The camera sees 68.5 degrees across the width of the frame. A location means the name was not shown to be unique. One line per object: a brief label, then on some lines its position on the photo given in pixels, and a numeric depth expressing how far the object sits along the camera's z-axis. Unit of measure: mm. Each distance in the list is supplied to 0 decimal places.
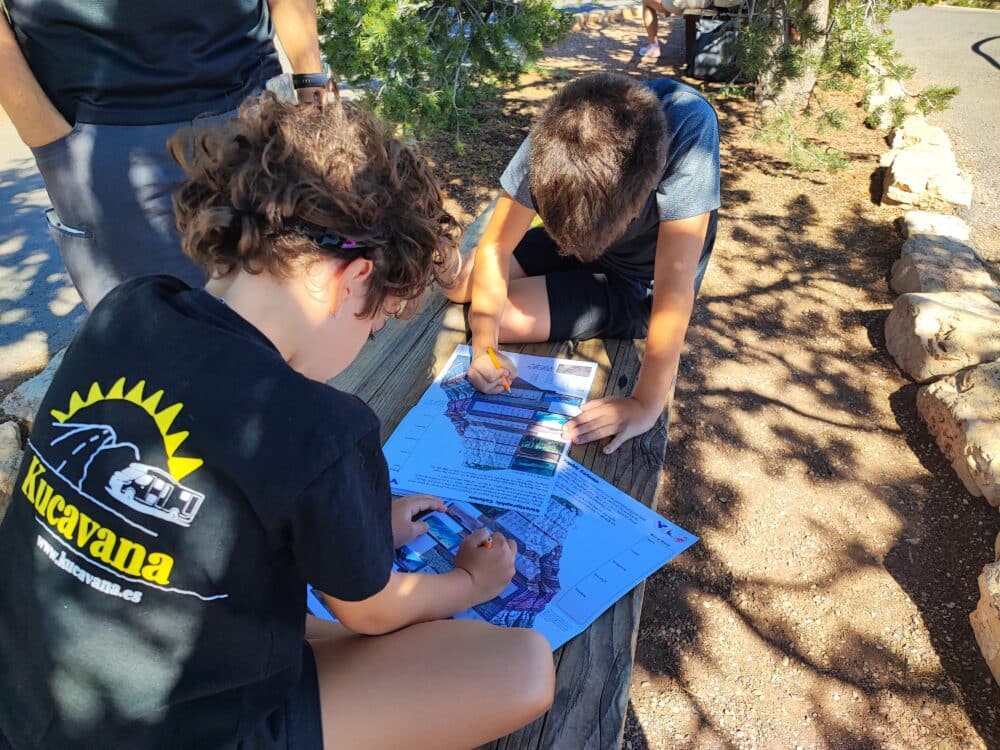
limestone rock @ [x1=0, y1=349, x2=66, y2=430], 2281
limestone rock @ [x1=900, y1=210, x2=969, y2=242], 3543
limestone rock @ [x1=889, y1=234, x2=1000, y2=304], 3115
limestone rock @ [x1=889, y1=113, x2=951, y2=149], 4566
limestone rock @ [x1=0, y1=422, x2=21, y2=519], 2006
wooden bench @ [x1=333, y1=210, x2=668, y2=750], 1139
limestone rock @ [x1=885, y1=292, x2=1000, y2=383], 2680
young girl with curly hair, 814
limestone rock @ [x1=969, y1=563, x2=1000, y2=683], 1773
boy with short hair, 1400
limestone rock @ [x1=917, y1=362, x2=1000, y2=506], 2250
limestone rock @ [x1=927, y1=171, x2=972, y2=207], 3975
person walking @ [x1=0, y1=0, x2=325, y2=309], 1492
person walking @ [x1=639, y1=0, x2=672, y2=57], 6426
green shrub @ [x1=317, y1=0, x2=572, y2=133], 3043
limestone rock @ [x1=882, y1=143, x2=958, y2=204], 3996
